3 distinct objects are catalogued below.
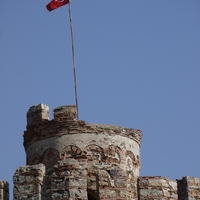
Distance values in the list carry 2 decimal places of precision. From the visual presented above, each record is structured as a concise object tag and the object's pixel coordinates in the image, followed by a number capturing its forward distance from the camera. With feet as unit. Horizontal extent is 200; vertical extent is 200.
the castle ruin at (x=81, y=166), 94.32
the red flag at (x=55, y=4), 118.73
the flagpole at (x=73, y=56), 110.15
